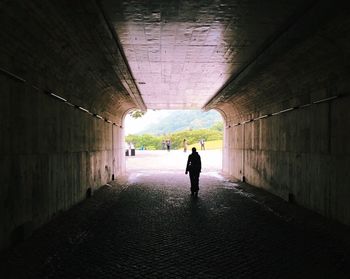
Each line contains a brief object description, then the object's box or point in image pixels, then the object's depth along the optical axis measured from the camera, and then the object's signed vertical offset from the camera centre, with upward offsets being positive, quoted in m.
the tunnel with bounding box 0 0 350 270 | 6.71 +1.74
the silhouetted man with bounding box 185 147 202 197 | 13.87 -0.95
